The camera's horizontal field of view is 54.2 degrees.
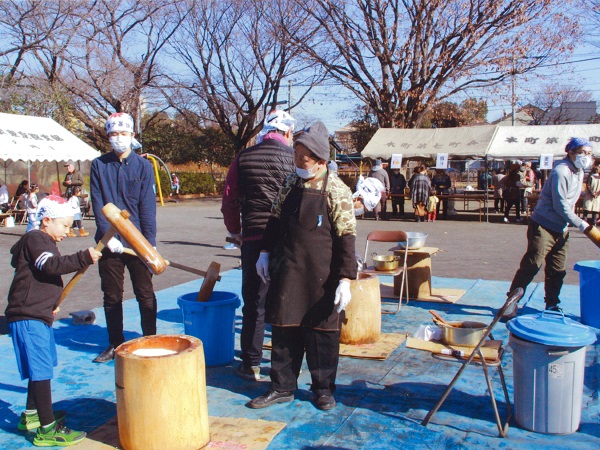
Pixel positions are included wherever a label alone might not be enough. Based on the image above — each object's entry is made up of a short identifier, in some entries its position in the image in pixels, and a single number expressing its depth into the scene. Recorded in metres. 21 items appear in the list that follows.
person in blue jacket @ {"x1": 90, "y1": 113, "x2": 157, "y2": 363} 4.62
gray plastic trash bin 3.36
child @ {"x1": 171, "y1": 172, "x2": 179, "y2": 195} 31.47
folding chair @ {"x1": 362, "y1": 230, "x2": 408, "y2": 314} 6.51
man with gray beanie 3.72
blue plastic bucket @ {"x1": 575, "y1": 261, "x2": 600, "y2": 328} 5.64
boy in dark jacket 3.40
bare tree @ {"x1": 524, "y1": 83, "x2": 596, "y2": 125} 52.03
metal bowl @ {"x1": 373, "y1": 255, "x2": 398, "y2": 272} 6.43
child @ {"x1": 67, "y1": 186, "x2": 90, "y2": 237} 14.55
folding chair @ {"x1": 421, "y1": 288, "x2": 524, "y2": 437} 3.44
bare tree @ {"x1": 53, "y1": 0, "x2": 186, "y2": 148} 27.78
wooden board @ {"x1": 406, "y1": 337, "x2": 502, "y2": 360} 3.70
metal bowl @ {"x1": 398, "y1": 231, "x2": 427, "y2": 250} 6.93
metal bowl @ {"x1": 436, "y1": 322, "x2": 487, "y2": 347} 3.88
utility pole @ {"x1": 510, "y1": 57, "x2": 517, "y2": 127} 22.56
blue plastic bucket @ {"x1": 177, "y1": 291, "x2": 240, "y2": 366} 4.64
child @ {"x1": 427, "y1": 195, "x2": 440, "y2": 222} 19.17
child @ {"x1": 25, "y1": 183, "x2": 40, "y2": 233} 14.94
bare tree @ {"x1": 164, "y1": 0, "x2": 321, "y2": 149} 29.08
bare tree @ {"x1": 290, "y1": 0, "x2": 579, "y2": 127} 21.58
